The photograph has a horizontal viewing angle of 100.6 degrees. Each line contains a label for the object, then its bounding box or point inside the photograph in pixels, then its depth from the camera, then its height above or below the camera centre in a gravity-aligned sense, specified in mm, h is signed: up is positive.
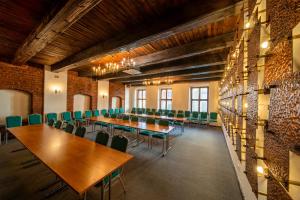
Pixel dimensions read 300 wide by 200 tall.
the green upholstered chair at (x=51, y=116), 5745 -834
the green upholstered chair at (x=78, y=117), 6586 -994
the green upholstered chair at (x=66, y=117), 6111 -927
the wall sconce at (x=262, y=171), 995 -603
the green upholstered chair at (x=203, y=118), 7809 -1111
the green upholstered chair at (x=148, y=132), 4449 -1179
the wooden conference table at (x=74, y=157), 1509 -952
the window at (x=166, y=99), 10506 +83
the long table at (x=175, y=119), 6320 -982
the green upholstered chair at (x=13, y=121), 4488 -893
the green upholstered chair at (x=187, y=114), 8557 -939
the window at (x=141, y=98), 12328 +105
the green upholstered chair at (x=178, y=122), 7105 -1256
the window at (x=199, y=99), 9016 +113
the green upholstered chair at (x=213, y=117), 7719 -1035
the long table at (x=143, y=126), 3929 -943
